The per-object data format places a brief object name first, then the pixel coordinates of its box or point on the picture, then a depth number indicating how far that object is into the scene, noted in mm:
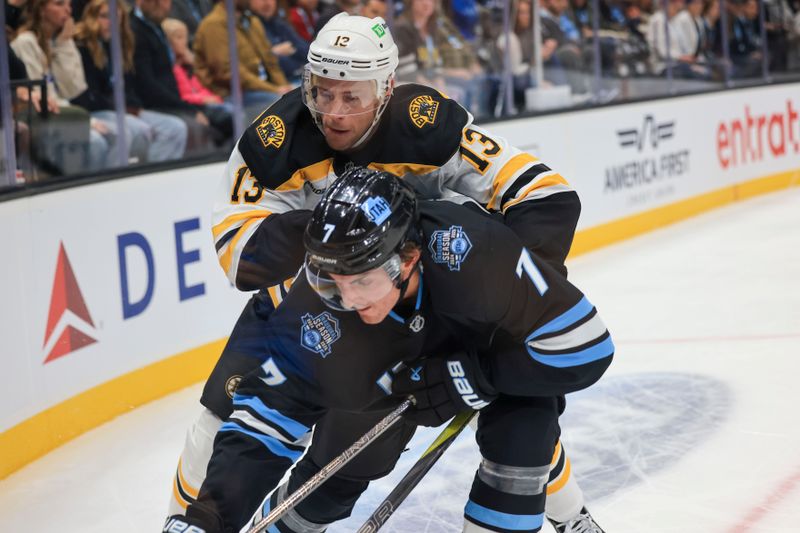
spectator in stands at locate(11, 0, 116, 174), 8297
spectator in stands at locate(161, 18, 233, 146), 9836
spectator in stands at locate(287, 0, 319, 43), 11266
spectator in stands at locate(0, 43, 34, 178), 8008
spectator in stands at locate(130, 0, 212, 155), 9305
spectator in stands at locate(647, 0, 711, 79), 16359
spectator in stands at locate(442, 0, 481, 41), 13068
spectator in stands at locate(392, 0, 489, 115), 12242
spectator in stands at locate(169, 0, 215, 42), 9859
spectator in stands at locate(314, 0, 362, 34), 11695
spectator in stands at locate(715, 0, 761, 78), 17703
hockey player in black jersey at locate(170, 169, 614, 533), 3939
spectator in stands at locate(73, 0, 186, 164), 8828
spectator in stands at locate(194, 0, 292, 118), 10156
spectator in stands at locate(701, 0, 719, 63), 17344
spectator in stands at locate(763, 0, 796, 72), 18406
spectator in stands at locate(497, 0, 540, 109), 13805
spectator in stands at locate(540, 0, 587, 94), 14289
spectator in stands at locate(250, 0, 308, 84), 10891
